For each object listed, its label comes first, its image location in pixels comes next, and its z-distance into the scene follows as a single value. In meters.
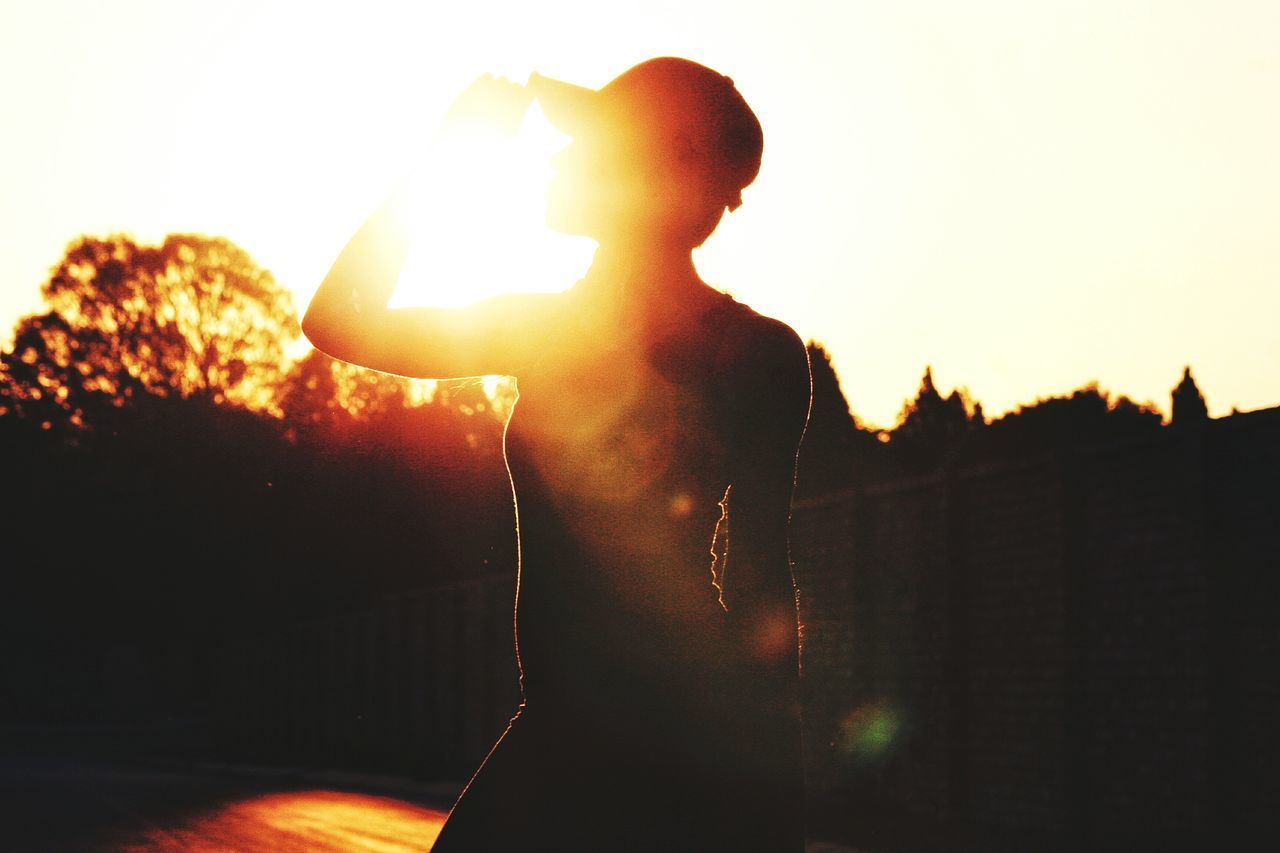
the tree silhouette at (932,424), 68.56
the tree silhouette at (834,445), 48.81
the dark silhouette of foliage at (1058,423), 63.00
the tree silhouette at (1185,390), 77.50
